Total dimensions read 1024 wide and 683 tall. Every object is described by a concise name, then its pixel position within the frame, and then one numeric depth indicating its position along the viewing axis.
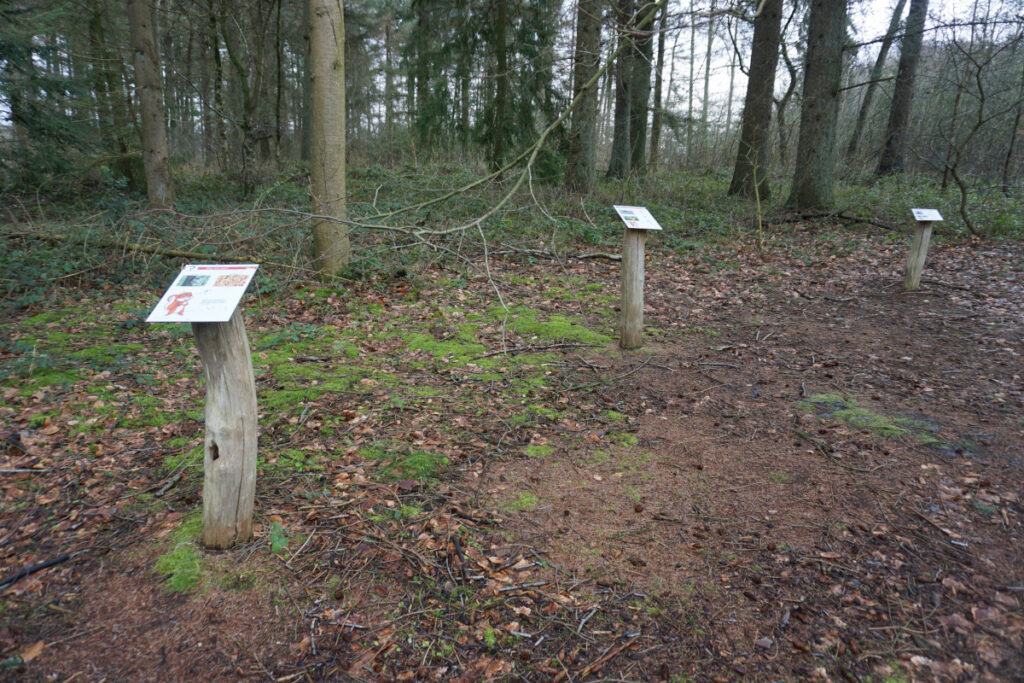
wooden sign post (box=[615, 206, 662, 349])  5.44
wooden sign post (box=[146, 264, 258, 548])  2.46
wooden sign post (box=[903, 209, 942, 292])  7.20
